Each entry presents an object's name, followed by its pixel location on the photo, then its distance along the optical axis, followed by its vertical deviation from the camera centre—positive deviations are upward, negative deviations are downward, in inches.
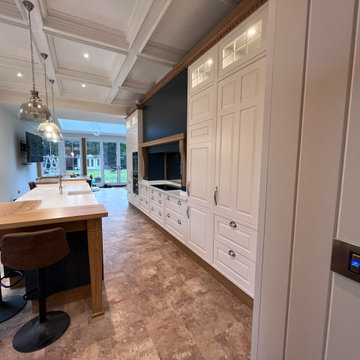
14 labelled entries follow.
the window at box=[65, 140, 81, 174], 386.9 +9.3
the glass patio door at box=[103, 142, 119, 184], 414.3 -4.1
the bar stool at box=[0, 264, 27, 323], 68.5 -55.7
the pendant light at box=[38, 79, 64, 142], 151.9 +24.1
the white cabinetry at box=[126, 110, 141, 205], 196.6 +21.2
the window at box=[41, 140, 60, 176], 353.7 +2.4
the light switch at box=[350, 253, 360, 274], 24.3 -12.7
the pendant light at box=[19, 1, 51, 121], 98.8 +26.7
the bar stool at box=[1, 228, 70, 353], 52.1 -29.4
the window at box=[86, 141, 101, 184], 401.0 +3.8
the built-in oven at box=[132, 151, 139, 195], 198.9 -11.0
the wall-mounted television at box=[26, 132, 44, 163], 270.2 +18.7
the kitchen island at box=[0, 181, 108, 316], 59.4 -19.1
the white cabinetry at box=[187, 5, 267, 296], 68.2 +7.0
